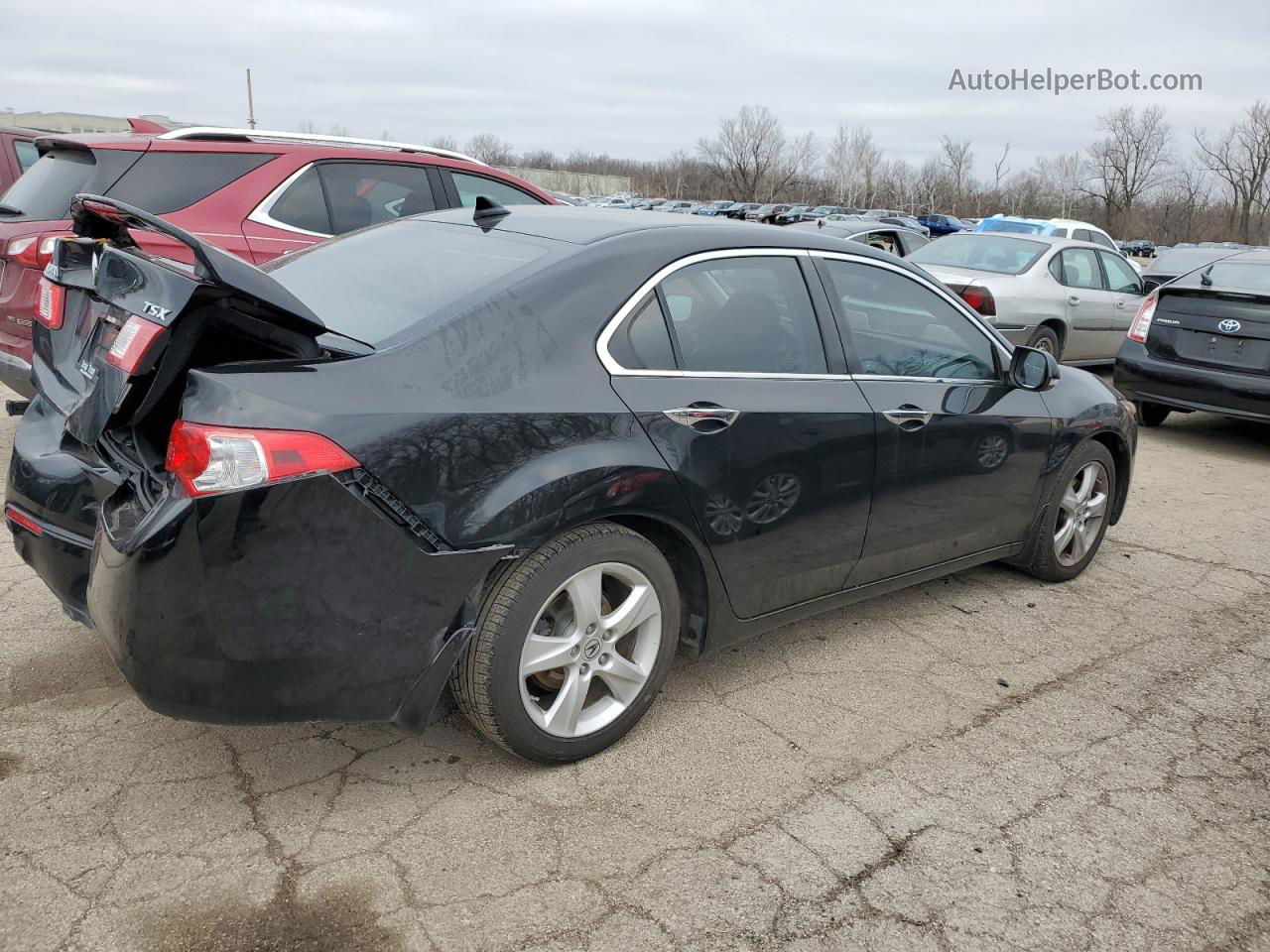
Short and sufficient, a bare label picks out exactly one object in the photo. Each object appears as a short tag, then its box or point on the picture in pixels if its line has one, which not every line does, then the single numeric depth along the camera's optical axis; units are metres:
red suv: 5.25
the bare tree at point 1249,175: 61.03
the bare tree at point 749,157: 83.19
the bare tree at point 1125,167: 64.94
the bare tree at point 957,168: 76.50
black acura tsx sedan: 2.47
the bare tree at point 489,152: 89.62
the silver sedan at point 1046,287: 9.93
